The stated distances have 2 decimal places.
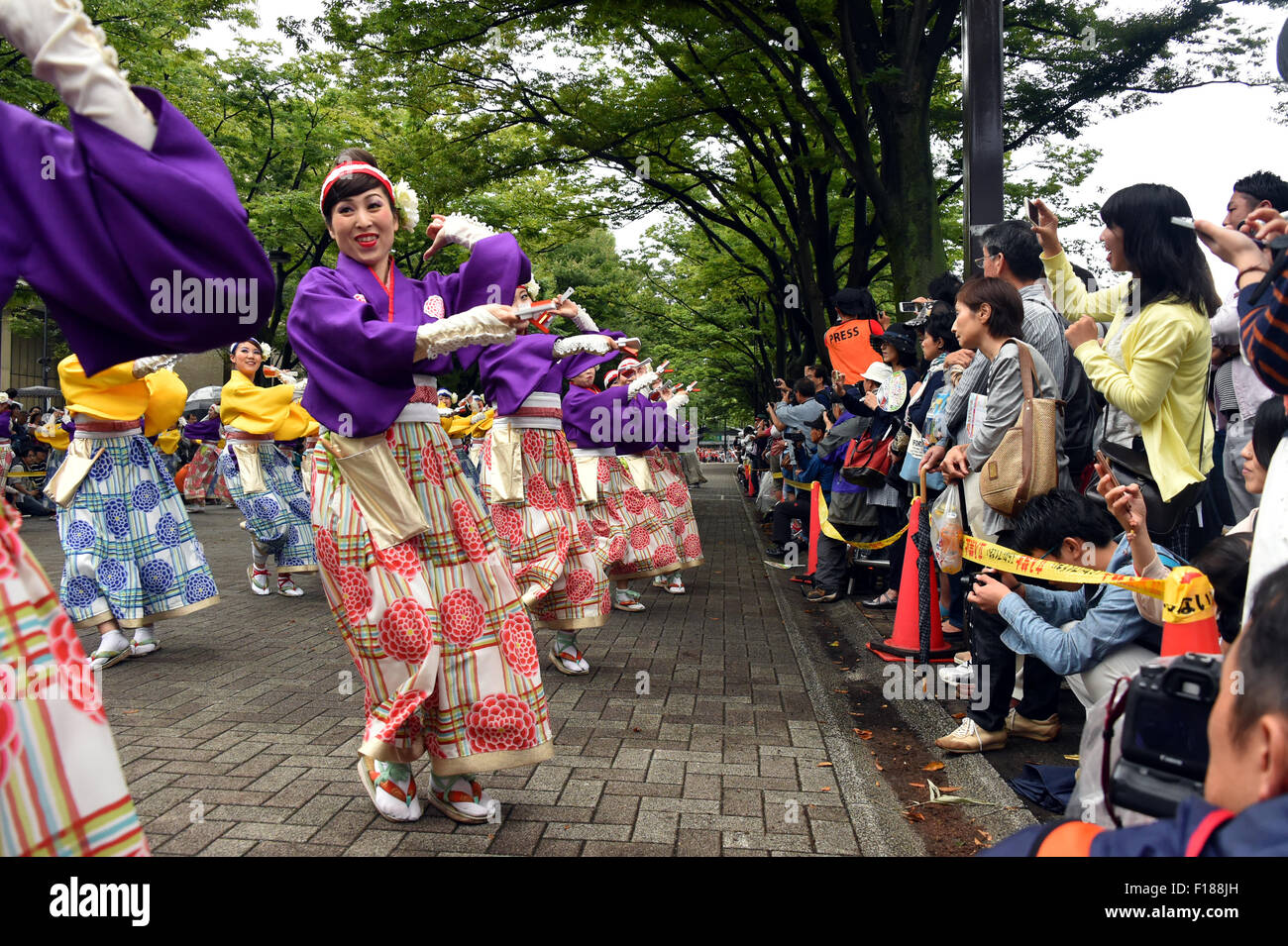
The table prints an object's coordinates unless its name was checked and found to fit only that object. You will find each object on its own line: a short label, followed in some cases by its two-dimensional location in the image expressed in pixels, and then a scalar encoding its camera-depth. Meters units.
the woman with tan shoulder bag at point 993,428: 3.99
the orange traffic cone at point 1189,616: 2.56
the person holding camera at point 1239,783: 1.11
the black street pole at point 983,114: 5.96
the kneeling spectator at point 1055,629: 3.38
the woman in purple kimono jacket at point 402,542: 3.11
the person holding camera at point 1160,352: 3.63
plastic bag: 4.39
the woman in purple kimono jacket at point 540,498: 5.79
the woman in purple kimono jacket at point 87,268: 1.24
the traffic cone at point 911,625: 5.60
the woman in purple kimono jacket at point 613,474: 7.73
